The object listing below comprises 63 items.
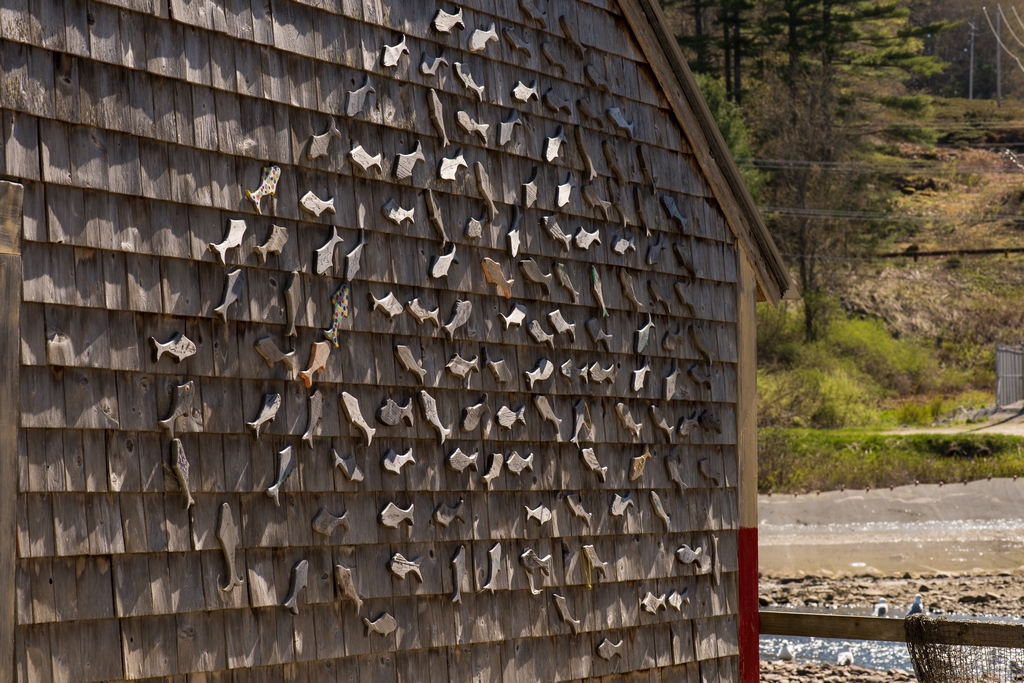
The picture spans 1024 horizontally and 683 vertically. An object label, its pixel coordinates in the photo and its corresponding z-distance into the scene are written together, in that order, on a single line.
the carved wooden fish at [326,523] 7.37
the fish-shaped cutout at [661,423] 10.25
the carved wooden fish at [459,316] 8.42
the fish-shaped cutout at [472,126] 8.66
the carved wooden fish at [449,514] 8.24
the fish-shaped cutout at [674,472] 10.37
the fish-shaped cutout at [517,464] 8.86
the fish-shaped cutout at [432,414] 8.16
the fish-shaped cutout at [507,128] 8.99
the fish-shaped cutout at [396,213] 7.98
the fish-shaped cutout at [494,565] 8.64
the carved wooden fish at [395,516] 7.81
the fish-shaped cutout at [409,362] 8.00
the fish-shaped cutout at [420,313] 8.12
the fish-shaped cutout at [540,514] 9.02
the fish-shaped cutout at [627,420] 9.91
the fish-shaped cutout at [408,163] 8.11
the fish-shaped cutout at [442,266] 8.31
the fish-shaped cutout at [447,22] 8.47
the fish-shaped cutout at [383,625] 7.69
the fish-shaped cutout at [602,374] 9.67
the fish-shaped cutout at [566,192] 9.46
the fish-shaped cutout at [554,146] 9.42
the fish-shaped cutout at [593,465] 9.52
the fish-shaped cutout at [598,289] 9.74
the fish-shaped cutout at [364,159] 7.78
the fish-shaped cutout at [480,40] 8.77
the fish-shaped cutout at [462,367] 8.42
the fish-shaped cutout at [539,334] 9.15
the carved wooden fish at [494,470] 8.66
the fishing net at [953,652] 10.68
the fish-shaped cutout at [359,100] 7.78
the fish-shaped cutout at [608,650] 9.58
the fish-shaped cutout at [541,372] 9.05
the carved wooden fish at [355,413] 7.60
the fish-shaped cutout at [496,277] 8.78
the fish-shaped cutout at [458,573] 8.34
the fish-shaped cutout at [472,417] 8.48
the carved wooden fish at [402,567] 7.87
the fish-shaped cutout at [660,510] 10.21
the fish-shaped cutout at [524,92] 9.13
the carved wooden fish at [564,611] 9.23
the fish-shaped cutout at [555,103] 9.43
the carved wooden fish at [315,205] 7.43
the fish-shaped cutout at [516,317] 8.91
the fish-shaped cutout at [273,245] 7.14
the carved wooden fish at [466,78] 8.62
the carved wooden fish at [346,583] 7.49
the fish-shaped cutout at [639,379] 10.06
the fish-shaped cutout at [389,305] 7.89
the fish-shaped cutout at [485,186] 8.78
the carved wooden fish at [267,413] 7.03
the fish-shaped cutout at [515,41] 9.10
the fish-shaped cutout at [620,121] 10.04
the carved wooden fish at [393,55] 8.03
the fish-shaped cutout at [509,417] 8.79
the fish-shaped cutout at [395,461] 7.83
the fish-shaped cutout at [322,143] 7.50
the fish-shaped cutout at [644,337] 10.12
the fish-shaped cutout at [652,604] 10.05
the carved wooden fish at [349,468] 7.50
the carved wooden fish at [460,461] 8.36
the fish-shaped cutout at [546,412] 9.13
